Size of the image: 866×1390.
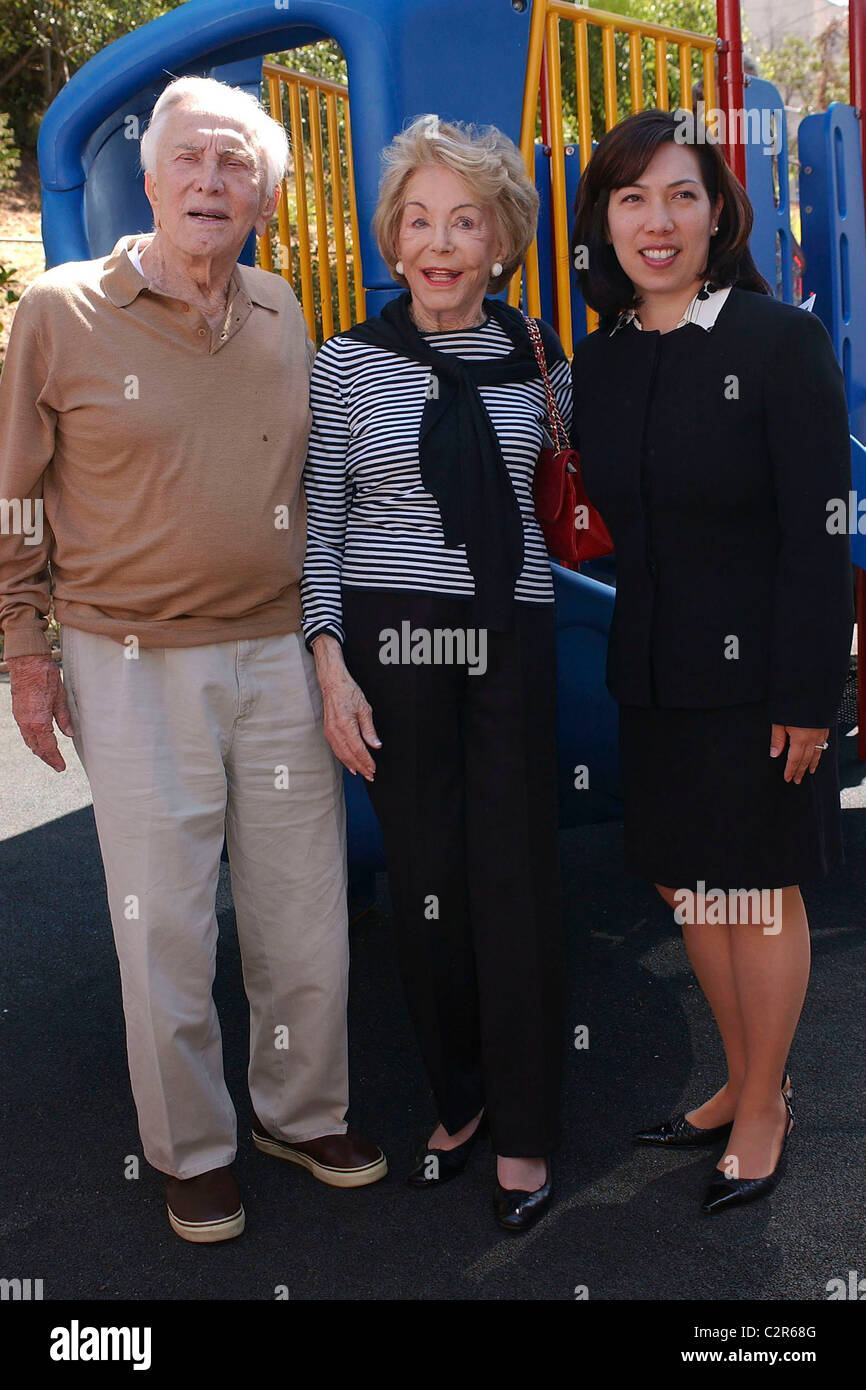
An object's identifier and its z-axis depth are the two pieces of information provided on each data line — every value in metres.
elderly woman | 2.21
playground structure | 2.66
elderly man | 2.15
